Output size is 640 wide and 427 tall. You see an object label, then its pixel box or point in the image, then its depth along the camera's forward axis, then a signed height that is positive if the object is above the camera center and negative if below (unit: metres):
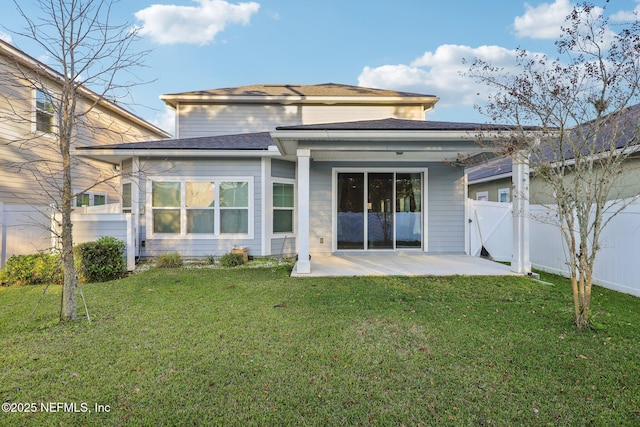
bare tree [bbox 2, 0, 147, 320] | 3.85 +2.08
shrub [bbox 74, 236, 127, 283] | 6.29 -0.93
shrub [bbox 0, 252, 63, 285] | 6.11 -1.08
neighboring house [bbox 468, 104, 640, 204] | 4.70 +1.00
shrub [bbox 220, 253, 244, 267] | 7.78 -1.13
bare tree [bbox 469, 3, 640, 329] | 3.65 +1.44
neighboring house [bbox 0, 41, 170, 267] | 7.00 +1.22
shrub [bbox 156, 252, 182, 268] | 7.68 -1.14
